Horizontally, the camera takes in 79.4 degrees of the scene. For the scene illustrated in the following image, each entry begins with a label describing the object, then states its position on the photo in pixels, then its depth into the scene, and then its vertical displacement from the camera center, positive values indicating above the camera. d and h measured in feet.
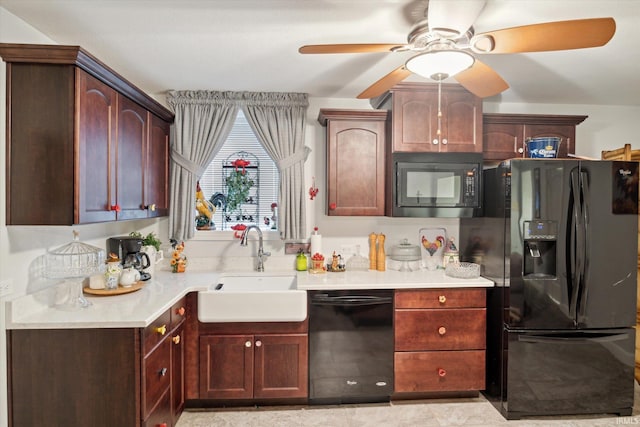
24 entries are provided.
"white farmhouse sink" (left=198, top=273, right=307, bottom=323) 8.50 -2.15
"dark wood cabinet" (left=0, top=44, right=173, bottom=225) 6.02 +1.18
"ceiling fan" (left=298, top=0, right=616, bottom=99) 4.59 +2.22
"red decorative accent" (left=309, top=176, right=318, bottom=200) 10.64 +0.50
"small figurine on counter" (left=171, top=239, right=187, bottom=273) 10.11 -1.40
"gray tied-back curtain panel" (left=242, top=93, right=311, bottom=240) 10.36 +1.94
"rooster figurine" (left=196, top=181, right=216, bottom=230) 10.60 -0.06
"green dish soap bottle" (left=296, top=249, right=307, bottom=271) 10.52 -1.45
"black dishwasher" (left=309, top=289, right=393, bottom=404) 8.75 -3.09
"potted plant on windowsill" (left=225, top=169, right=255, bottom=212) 10.81 +0.58
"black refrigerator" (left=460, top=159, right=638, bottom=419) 8.32 -1.67
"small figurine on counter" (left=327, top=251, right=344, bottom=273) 10.30 -1.48
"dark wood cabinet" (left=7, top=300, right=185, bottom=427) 6.08 -2.68
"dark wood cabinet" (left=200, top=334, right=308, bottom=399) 8.59 -3.51
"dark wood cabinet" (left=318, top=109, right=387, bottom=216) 9.88 +1.17
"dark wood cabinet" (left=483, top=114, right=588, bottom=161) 10.19 +2.05
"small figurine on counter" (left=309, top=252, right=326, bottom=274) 10.19 -1.45
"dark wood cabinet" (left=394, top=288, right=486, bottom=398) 8.92 -3.04
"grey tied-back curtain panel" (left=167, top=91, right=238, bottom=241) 10.17 +1.79
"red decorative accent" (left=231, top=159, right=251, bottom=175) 10.77 +1.28
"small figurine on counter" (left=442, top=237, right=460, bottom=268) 10.28 -1.22
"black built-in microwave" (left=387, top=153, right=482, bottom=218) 9.56 +0.61
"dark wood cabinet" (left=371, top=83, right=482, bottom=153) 9.49 +2.24
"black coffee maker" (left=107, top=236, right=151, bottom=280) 8.95 -0.97
